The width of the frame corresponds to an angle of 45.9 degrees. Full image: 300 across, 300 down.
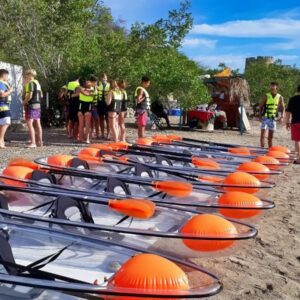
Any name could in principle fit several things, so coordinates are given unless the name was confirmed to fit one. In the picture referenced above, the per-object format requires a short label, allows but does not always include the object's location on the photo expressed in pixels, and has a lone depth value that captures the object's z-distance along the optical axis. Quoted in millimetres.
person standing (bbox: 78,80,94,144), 8267
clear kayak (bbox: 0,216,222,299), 2077
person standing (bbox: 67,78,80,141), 8721
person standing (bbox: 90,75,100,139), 8255
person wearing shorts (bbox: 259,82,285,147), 8279
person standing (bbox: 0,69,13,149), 7158
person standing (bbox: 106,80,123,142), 8004
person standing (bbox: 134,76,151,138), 8102
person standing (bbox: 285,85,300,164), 7274
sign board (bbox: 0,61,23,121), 10908
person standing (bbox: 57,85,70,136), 9688
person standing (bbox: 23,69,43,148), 7458
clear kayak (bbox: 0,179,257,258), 2787
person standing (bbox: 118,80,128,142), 8304
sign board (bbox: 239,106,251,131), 12980
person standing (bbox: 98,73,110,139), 8770
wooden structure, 13752
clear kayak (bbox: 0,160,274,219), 3429
